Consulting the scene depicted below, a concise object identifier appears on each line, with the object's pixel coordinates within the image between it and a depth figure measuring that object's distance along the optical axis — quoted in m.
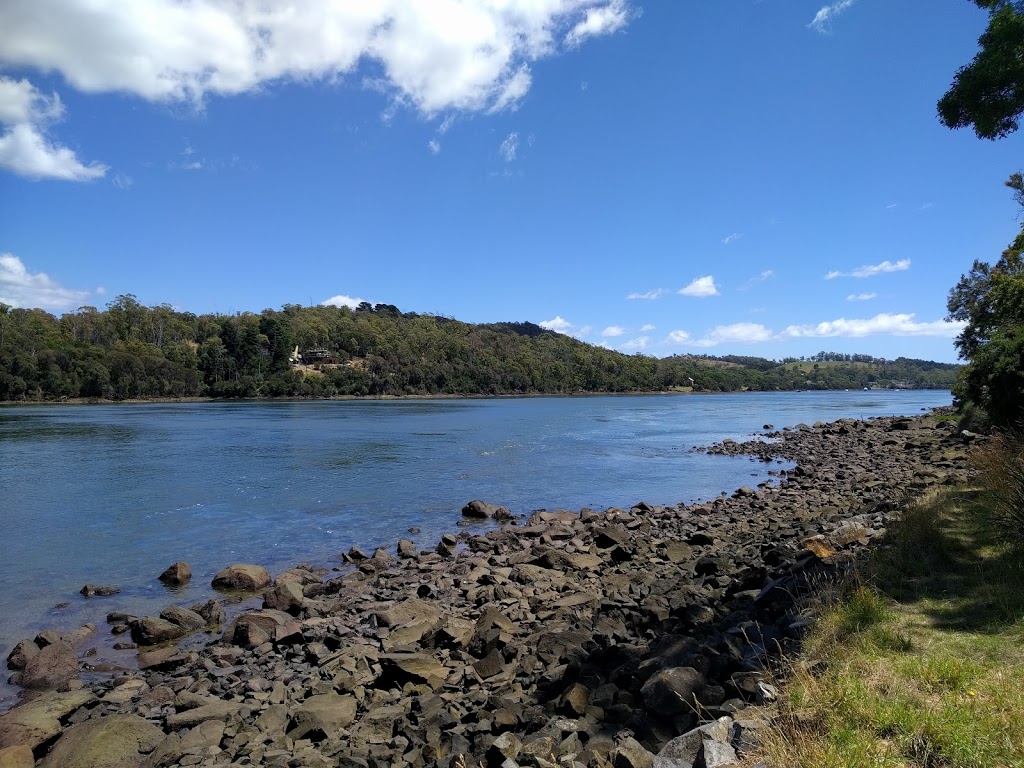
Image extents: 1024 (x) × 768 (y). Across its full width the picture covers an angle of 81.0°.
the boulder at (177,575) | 14.21
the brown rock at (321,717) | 6.96
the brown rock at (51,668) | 9.23
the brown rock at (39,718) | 7.26
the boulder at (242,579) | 13.62
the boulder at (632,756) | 4.80
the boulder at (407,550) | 15.93
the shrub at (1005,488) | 7.48
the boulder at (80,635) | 10.79
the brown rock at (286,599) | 11.93
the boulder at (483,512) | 20.84
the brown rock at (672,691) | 5.73
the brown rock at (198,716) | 7.58
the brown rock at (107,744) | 6.70
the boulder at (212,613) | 11.71
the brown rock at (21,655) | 9.76
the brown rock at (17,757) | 6.67
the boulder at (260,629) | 10.30
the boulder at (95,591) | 13.47
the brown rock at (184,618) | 11.45
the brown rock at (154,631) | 10.91
